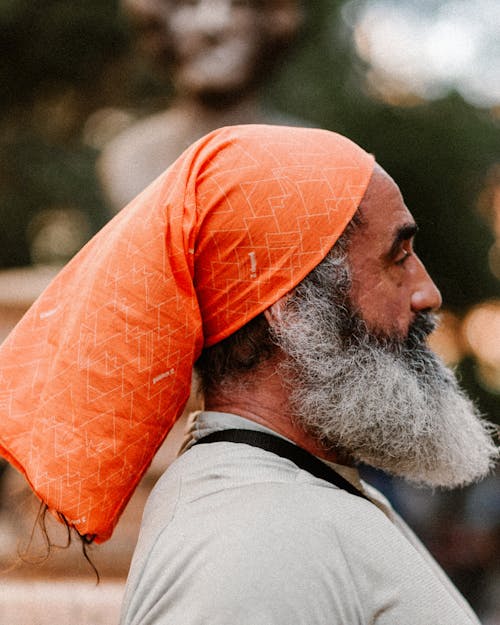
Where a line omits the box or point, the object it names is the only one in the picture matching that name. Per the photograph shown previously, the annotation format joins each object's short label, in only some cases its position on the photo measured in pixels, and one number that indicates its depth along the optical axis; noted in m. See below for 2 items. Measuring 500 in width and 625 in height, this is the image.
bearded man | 1.30
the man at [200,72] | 2.60
